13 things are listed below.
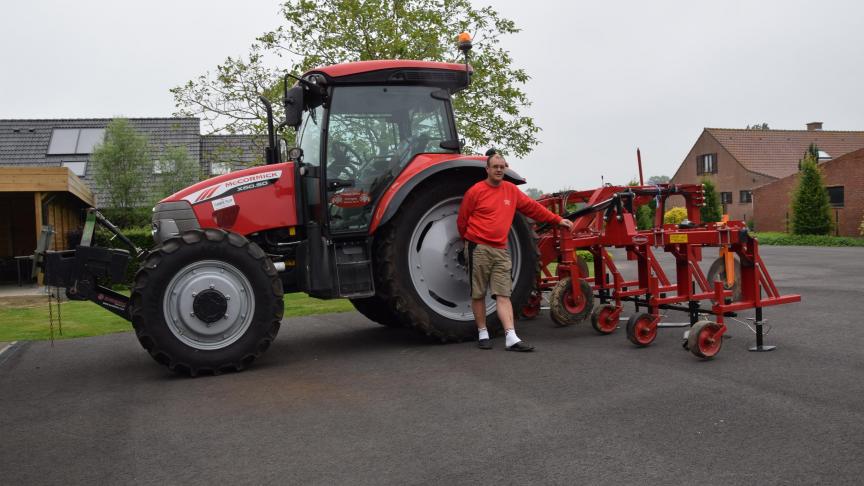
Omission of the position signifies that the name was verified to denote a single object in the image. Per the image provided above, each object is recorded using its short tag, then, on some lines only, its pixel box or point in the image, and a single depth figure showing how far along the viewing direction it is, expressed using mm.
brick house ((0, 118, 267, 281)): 17312
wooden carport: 17031
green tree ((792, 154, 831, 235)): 32781
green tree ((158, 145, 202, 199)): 28156
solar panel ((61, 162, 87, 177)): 29500
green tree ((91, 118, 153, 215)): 27031
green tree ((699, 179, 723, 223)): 34500
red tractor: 5938
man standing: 6574
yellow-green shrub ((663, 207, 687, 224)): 30219
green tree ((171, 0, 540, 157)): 17875
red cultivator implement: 6531
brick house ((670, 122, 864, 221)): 46562
